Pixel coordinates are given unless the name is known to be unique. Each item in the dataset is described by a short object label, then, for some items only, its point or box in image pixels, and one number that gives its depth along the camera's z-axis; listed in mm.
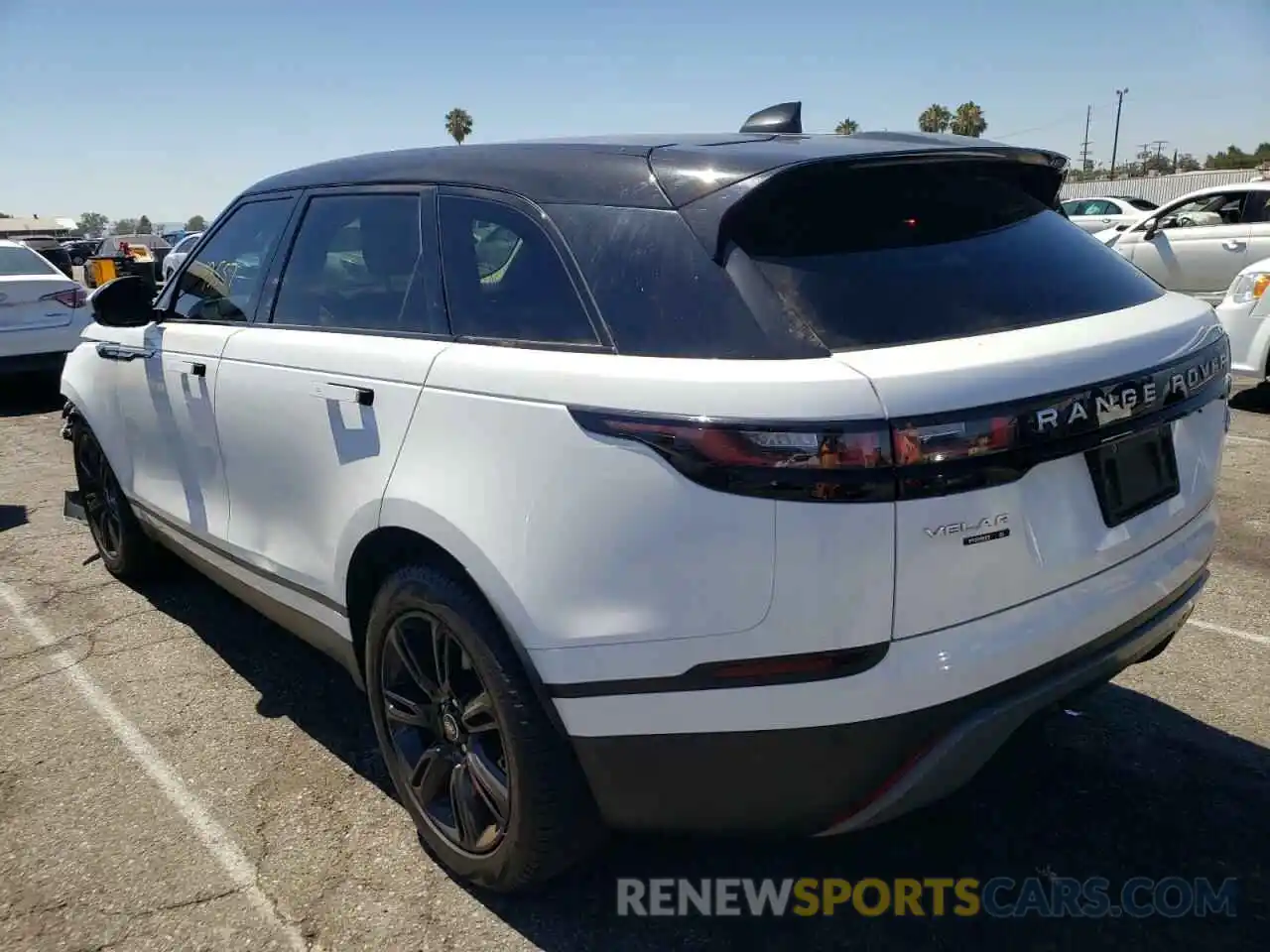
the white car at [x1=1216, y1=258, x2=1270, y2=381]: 7598
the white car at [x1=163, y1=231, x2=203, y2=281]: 23522
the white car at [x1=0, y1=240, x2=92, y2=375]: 9445
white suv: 1797
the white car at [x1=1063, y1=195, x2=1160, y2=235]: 19484
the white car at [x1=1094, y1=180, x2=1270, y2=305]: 10055
